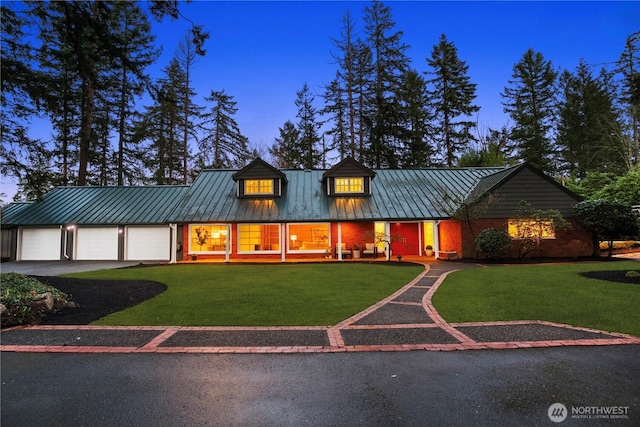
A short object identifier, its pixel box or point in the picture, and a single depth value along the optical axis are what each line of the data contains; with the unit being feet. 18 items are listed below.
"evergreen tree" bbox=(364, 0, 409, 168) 89.92
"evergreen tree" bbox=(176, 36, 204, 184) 95.71
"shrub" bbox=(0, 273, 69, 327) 20.21
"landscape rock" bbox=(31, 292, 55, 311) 22.01
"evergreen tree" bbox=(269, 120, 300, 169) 107.55
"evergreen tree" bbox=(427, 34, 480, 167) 95.61
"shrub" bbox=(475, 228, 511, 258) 50.06
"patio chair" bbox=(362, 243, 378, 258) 59.47
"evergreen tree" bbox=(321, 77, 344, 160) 92.58
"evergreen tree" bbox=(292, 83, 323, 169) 106.42
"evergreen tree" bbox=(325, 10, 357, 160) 87.92
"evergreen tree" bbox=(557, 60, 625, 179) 100.58
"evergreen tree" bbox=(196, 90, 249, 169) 102.37
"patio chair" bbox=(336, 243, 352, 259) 57.58
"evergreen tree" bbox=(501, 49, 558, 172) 101.55
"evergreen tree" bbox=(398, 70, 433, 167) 91.76
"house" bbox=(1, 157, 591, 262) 55.93
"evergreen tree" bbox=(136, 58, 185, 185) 96.22
